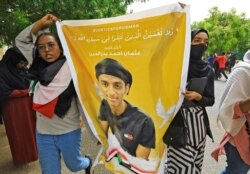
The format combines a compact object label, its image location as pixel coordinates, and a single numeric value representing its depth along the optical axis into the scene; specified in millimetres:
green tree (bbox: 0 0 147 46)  3439
